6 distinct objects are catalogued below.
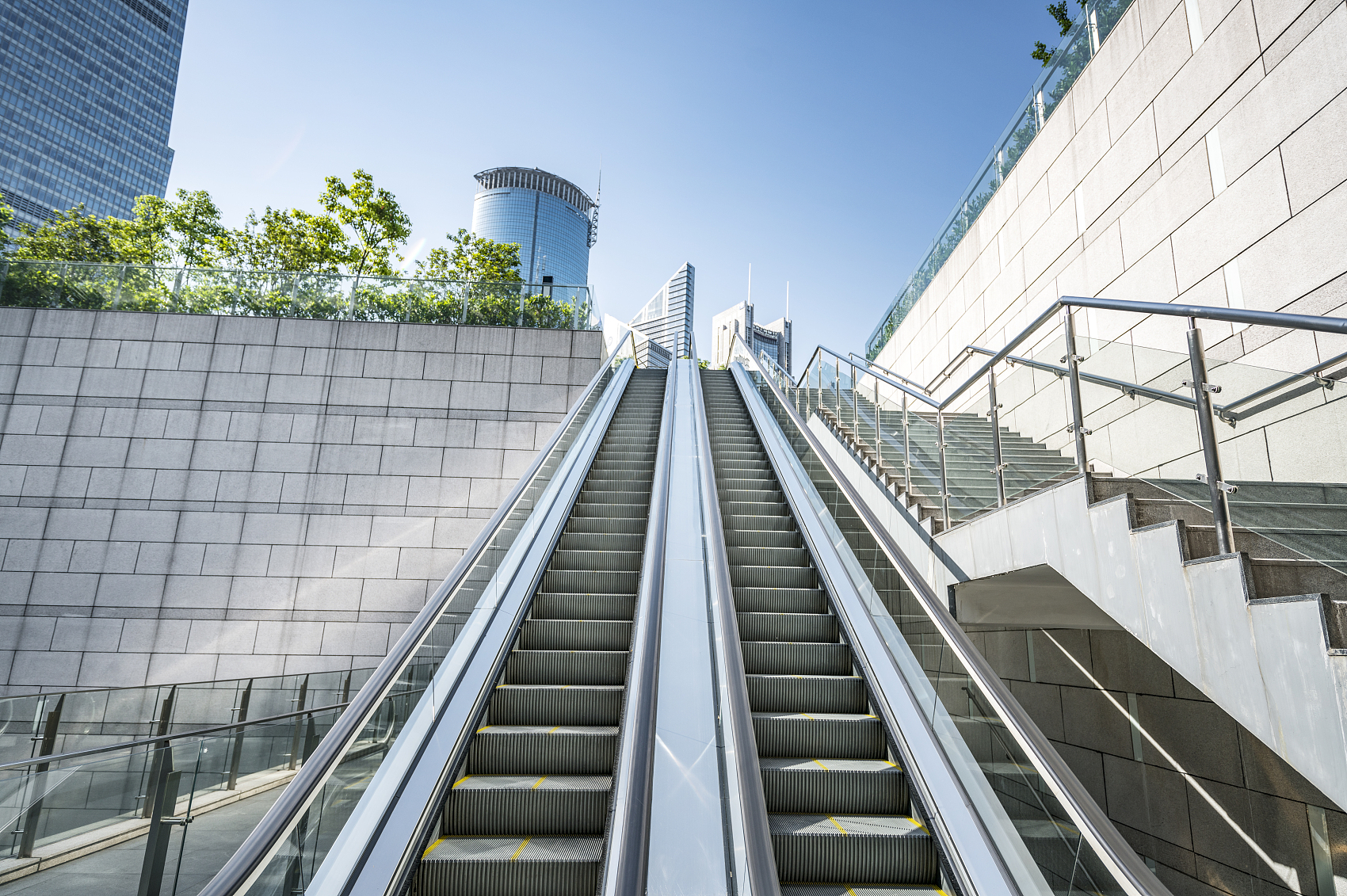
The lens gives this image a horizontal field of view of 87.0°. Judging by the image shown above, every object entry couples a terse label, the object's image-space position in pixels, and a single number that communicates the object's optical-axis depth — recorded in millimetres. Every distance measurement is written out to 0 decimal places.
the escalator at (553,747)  2857
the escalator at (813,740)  2955
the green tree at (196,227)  16281
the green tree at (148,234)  16344
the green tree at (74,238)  15625
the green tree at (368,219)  15578
